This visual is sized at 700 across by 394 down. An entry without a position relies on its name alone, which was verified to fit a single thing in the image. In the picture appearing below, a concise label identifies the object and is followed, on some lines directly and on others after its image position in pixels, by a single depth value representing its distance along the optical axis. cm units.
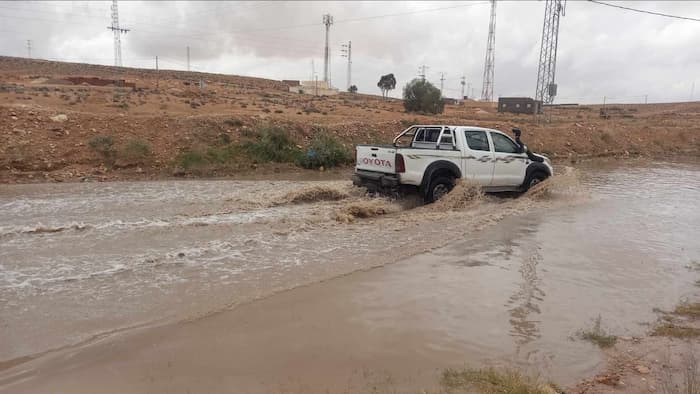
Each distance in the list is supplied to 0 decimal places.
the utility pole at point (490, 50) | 5799
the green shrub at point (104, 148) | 1484
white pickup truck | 1034
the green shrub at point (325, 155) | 1725
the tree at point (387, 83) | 9431
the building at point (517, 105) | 5722
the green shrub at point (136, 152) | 1505
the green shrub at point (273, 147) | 1709
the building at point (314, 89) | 6748
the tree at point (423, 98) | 4233
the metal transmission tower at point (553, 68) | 3456
